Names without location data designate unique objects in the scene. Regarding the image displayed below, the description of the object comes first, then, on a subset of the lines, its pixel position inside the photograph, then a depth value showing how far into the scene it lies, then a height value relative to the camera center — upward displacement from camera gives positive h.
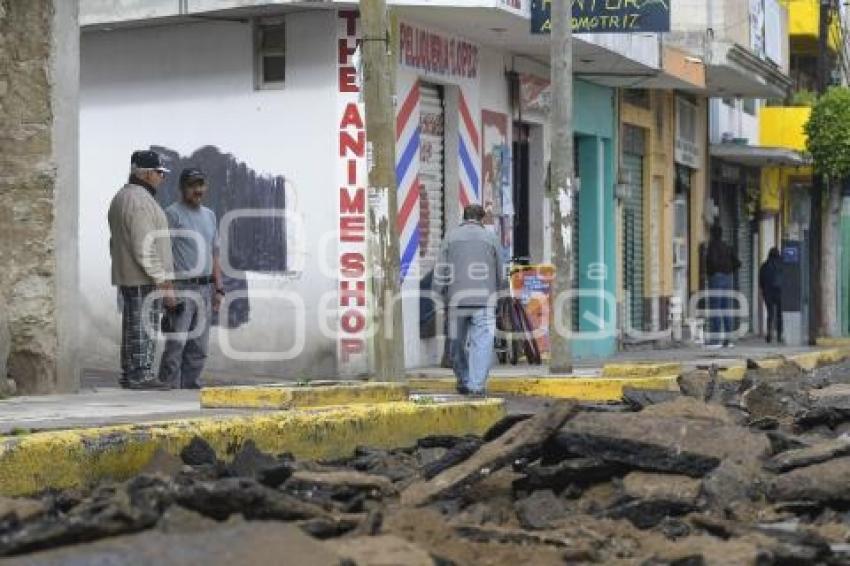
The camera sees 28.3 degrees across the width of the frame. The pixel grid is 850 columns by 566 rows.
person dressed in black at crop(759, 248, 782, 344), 30.70 -0.01
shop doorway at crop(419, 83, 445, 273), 18.97 +1.32
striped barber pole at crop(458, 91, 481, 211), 19.59 +1.52
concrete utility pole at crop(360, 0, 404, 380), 12.37 +0.71
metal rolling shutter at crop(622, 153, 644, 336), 26.03 +0.72
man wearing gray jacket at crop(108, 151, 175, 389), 13.50 +0.17
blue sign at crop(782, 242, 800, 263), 32.19 +0.62
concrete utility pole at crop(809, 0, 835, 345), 29.06 +0.80
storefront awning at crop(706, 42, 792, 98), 26.25 +3.47
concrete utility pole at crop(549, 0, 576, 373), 15.61 +1.02
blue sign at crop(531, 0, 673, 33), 18.14 +2.95
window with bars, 17.78 +2.48
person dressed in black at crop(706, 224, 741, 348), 27.59 +0.18
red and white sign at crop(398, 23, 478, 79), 18.14 +2.62
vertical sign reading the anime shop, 17.22 +0.88
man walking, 14.62 -0.03
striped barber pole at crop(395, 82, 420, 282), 18.20 +1.23
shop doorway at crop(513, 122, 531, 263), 21.84 +1.25
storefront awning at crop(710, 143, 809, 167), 31.08 +2.47
